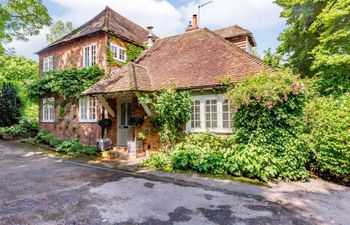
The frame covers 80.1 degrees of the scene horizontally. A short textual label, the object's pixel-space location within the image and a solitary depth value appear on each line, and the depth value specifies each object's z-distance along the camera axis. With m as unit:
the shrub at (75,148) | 11.27
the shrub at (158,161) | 8.55
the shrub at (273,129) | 6.84
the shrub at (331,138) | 6.51
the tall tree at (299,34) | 13.77
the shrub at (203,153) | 7.71
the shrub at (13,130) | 16.27
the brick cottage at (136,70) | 9.66
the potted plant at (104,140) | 11.27
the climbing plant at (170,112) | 9.26
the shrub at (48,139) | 13.27
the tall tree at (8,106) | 19.22
